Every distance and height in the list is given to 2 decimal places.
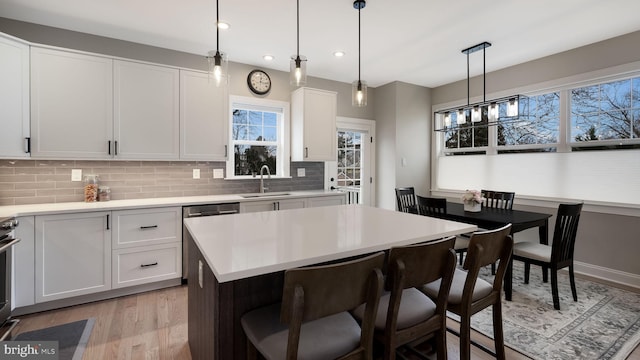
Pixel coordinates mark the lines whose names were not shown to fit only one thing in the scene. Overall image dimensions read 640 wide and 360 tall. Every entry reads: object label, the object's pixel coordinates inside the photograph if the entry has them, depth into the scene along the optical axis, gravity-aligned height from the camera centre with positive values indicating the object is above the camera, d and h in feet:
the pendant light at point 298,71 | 7.41 +2.65
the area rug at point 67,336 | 6.99 -3.96
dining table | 9.42 -1.32
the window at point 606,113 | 10.74 +2.46
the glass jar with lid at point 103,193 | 10.60 -0.55
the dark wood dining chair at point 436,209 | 10.69 -1.14
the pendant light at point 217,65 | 6.84 +2.58
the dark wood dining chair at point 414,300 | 4.14 -1.93
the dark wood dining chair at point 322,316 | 3.24 -1.58
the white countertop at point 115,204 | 8.51 -0.87
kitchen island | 4.24 -1.10
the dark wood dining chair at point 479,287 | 4.98 -2.03
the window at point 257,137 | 13.62 +1.90
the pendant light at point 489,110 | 10.53 +2.70
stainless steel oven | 7.25 -2.37
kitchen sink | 12.60 -0.73
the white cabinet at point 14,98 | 8.50 +2.29
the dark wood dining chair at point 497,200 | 11.99 -0.87
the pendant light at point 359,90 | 8.57 +2.52
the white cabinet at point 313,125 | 13.83 +2.50
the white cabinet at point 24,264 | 8.25 -2.40
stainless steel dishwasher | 10.54 -1.22
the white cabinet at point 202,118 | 11.42 +2.33
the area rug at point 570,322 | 7.02 -3.89
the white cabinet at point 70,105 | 9.23 +2.31
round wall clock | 13.56 +4.37
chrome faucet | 13.48 +0.04
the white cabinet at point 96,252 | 8.50 -2.31
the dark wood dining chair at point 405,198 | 13.39 -0.88
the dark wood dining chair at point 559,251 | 8.86 -2.27
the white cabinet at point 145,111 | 10.34 +2.34
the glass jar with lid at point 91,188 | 10.23 -0.36
